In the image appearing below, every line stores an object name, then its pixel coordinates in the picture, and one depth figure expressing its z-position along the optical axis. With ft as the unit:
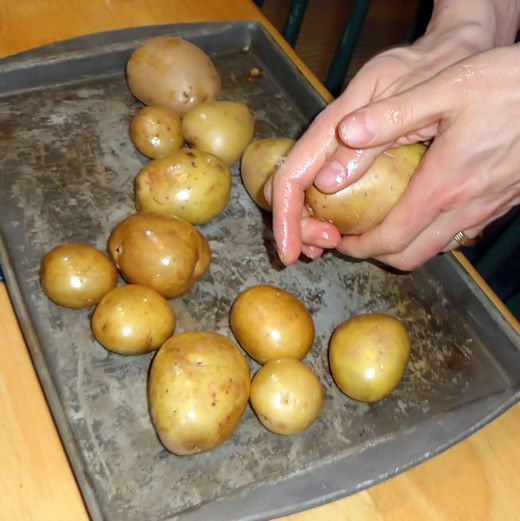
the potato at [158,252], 2.78
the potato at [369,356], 2.69
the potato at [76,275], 2.68
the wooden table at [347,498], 2.33
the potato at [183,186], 3.03
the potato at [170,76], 3.47
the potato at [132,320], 2.60
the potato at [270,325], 2.72
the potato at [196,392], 2.40
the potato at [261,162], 3.21
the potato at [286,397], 2.53
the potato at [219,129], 3.31
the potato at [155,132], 3.27
